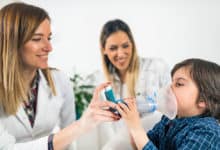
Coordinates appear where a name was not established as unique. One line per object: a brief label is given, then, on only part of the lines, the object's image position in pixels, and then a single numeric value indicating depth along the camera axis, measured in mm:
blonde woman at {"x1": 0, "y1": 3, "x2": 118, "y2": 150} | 1225
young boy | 1107
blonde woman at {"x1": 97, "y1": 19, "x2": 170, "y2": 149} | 1605
